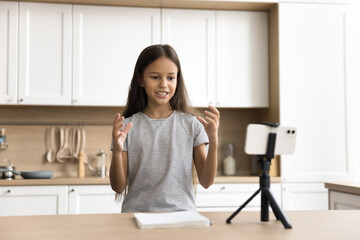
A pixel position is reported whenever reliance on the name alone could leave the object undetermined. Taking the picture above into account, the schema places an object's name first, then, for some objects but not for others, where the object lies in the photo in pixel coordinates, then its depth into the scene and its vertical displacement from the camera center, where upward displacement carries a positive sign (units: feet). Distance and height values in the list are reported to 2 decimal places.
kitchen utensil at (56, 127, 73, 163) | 11.56 -0.49
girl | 4.98 -0.19
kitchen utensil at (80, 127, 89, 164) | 11.64 -0.32
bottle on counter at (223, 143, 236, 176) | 11.81 -0.92
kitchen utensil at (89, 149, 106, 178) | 11.28 -0.88
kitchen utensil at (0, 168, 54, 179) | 10.16 -0.98
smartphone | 3.57 -0.08
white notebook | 3.35 -0.69
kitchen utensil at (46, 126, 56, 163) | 11.55 -0.38
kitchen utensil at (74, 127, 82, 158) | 11.62 -0.27
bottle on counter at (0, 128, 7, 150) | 11.32 -0.19
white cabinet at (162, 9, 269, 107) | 11.19 +1.90
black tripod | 3.61 -0.46
